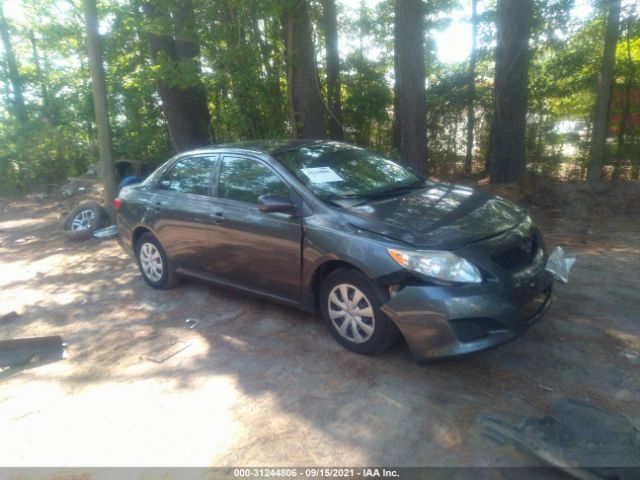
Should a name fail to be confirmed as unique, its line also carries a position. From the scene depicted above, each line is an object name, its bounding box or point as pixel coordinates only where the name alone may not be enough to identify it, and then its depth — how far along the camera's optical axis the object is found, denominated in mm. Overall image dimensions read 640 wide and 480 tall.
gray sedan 3182
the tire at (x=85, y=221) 8984
